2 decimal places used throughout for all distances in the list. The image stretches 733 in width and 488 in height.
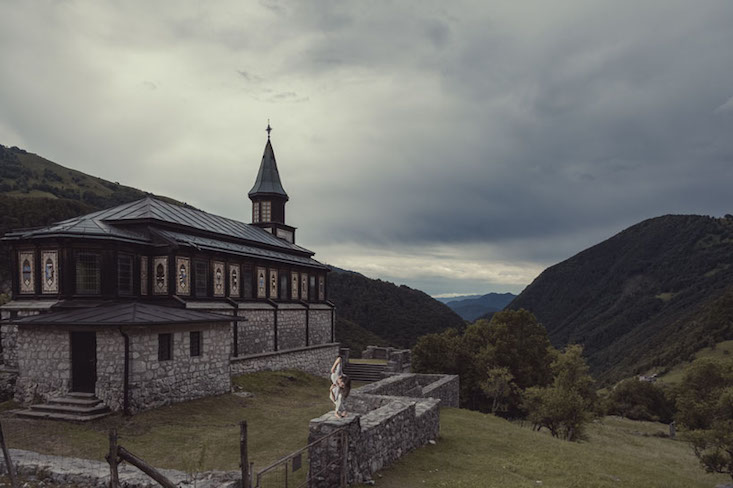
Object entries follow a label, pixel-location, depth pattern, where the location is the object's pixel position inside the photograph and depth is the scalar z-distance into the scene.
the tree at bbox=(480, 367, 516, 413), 36.44
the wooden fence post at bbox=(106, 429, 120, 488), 7.42
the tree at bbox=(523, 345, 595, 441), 27.20
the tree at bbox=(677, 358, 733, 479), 23.70
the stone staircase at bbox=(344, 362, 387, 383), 39.22
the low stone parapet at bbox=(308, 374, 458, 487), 11.71
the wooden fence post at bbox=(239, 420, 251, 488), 8.54
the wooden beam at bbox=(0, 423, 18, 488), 10.72
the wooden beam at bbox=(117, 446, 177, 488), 7.27
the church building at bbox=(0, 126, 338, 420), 19.17
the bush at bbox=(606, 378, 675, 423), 58.72
